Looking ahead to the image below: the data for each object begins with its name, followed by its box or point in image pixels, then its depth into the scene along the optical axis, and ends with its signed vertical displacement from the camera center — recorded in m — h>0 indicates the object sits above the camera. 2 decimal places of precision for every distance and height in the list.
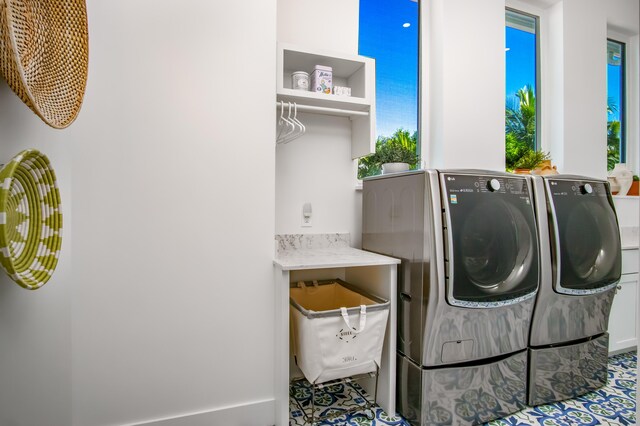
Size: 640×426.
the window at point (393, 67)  2.46 +1.09
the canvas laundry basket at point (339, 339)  1.55 -0.57
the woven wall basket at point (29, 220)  0.85 -0.01
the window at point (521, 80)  2.96 +1.17
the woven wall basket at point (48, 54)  0.77 +0.44
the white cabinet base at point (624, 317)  2.43 -0.72
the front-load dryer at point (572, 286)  1.84 -0.39
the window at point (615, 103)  3.39 +1.11
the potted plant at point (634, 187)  3.16 +0.26
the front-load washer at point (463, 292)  1.58 -0.36
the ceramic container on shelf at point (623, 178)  3.08 +0.34
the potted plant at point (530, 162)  2.46 +0.38
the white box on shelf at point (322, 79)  1.91 +0.75
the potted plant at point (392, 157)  2.18 +0.39
